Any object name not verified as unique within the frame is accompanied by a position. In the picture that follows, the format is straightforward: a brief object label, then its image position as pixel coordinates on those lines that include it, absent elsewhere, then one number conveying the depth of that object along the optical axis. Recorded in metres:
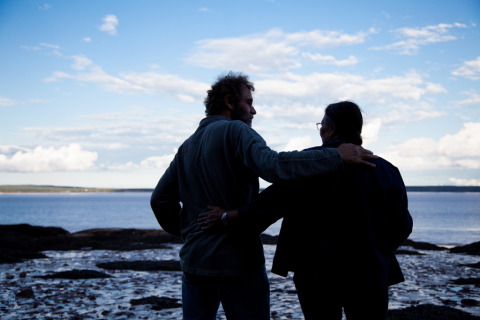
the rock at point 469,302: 7.66
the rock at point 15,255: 13.42
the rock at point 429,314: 6.45
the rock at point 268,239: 23.61
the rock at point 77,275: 10.37
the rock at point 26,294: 7.97
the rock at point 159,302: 7.30
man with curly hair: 2.54
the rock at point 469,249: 19.20
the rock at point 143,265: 12.29
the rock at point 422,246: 23.20
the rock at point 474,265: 13.95
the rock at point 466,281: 10.30
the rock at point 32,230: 26.08
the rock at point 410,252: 18.59
